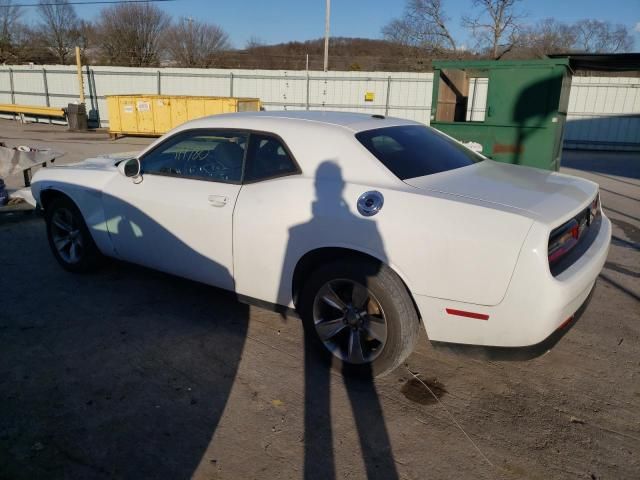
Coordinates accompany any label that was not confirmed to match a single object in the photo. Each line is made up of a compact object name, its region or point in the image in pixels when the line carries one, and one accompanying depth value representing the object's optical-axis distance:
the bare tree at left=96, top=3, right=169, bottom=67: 42.47
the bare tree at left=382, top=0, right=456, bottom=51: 36.59
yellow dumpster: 16.86
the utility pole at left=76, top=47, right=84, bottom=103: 21.77
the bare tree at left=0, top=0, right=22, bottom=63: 39.19
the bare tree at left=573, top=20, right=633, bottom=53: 44.08
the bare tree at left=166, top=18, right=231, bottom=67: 47.19
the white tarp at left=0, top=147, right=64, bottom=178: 7.62
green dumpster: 8.74
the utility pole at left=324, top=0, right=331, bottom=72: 28.57
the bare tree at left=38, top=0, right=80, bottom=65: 44.78
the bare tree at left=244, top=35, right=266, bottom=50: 59.12
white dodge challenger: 2.60
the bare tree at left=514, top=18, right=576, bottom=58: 35.59
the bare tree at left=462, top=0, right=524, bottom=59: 34.28
